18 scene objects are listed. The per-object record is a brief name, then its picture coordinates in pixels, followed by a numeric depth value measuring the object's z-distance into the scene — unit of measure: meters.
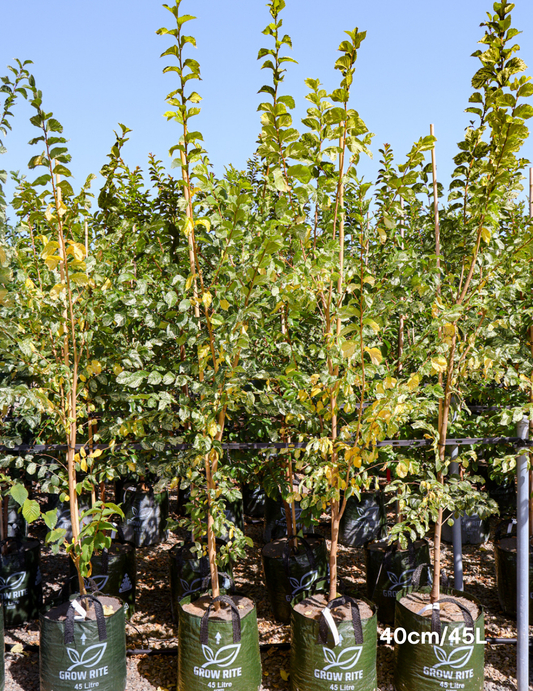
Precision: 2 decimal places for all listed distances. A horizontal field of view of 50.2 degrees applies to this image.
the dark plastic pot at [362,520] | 4.76
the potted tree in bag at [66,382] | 2.40
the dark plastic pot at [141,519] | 4.64
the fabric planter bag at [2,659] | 2.74
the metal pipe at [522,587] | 2.68
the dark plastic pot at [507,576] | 3.41
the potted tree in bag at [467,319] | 2.29
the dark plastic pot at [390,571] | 3.30
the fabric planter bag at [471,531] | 4.64
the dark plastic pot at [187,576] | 3.23
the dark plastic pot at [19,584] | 3.40
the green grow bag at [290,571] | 3.25
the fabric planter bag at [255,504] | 5.32
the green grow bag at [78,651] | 2.57
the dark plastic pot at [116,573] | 3.26
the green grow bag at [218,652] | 2.55
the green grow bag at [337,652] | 2.52
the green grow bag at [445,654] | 2.53
